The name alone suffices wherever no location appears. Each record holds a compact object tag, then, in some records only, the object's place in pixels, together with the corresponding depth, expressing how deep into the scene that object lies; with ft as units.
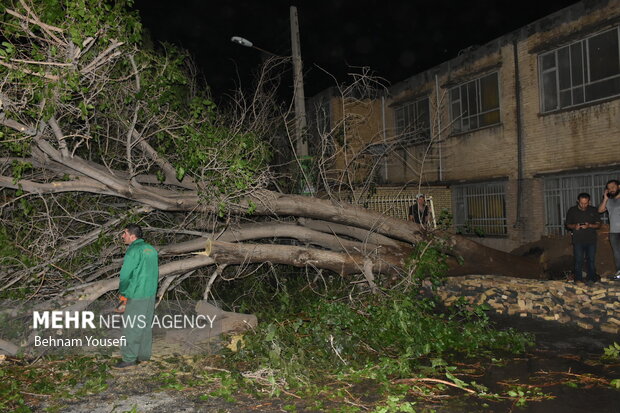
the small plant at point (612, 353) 17.30
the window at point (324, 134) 25.79
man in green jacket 17.89
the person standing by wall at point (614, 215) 26.14
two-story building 36.01
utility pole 32.96
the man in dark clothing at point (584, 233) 26.13
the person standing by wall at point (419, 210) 33.55
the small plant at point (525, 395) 13.66
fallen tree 17.95
